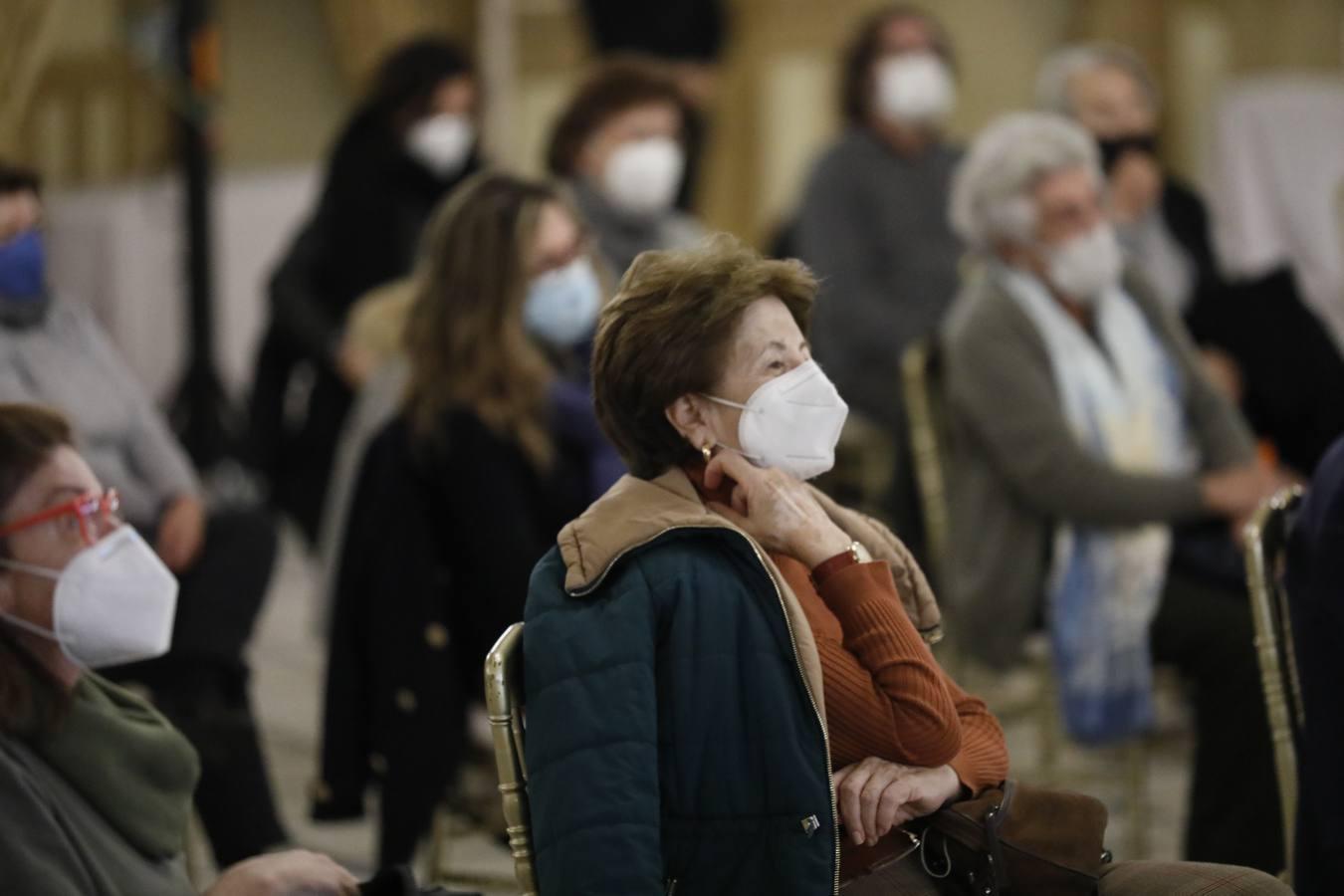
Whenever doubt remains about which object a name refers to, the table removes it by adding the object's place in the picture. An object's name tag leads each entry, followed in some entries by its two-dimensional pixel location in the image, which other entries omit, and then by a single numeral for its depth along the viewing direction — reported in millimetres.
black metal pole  15070
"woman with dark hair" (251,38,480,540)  10219
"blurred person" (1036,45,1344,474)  8797
